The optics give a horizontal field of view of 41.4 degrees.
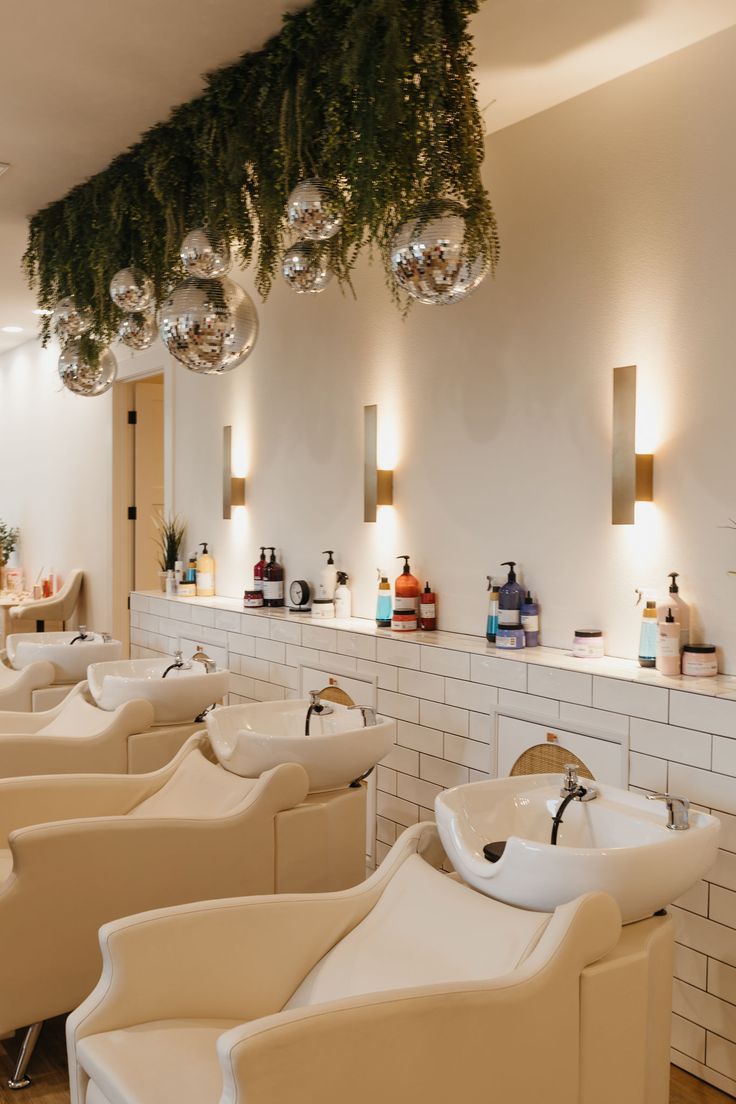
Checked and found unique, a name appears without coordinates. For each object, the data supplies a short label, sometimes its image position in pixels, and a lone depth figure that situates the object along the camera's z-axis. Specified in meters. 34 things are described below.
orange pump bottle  3.71
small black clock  4.47
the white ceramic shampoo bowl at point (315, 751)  2.69
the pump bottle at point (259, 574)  4.69
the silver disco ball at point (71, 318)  4.12
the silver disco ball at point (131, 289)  3.59
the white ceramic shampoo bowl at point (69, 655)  4.52
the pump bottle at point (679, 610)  2.83
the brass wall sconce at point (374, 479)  4.02
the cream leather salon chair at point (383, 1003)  1.52
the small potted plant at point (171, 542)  5.59
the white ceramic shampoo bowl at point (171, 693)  3.54
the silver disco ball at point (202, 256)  3.07
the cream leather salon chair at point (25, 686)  4.36
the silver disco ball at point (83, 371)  4.29
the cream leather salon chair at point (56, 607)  6.88
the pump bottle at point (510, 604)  3.30
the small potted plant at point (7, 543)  8.23
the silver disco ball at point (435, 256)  2.55
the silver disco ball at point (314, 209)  2.84
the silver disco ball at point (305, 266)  3.16
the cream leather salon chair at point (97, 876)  2.36
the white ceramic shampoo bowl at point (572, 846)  1.79
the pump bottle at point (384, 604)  3.86
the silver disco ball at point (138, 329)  3.89
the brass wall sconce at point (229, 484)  5.09
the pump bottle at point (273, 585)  4.61
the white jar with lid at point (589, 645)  3.06
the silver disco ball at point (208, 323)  2.99
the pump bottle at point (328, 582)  4.24
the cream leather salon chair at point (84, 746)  3.35
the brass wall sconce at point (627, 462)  2.97
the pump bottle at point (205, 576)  5.23
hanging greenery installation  2.77
